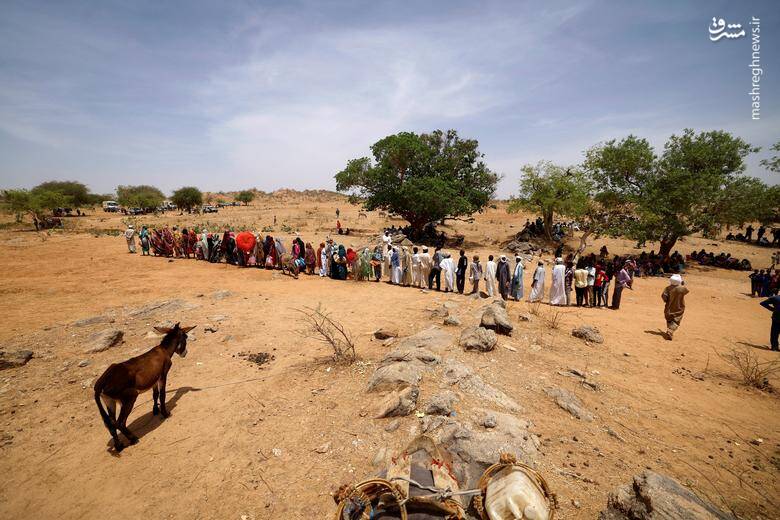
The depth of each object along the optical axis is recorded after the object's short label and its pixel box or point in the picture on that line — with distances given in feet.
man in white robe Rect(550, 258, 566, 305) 36.63
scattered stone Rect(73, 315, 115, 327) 27.89
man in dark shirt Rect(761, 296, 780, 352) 26.55
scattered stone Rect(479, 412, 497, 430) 14.20
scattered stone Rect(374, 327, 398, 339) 24.52
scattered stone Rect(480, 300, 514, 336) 24.82
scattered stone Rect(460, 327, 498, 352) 21.90
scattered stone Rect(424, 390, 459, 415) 15.25
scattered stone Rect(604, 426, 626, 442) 14.80
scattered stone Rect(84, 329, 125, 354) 23.25
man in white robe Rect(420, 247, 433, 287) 41.22
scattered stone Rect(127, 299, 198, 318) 30.30
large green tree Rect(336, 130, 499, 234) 77.56
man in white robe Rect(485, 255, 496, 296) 38.06
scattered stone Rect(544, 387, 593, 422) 16.16
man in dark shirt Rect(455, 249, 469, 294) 38.29
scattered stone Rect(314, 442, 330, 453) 13.96
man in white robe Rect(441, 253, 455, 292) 39.17
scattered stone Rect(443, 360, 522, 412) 16.57
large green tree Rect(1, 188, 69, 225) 95.71
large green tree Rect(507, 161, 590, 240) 75.15
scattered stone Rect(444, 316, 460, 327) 26.25
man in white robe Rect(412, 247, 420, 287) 41.81
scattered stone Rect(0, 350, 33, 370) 21.09
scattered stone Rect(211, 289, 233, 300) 34.72
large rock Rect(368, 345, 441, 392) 17.51
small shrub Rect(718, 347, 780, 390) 20.40
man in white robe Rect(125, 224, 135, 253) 59.55
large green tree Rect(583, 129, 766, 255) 66.23
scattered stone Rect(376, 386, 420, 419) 15.44
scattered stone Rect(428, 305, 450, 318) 29.01
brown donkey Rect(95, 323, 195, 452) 13.82
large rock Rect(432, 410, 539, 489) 11.67
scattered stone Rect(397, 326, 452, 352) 22.12
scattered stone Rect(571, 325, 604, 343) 25.70
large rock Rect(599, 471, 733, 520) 8.61
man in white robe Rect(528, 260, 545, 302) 37.35
